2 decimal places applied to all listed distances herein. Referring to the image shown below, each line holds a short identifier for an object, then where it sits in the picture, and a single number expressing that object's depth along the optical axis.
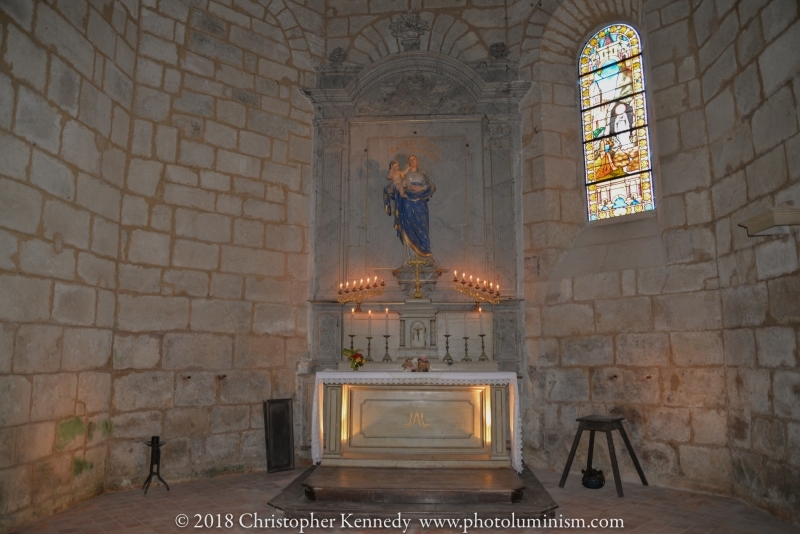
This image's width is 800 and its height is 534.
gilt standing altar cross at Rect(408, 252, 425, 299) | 7.21
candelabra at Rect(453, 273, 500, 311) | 7.16
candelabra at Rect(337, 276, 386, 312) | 7.32
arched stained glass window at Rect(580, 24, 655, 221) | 7.18
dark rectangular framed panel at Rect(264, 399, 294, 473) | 6.81
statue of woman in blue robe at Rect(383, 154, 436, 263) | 7.56
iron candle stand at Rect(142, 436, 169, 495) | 5.83
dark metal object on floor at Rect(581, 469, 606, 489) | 5.88
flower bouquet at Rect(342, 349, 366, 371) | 6.48
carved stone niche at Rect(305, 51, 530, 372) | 7.66
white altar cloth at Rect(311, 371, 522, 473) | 5.86
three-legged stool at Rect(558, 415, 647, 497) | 5.65
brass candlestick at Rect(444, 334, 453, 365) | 7.01
